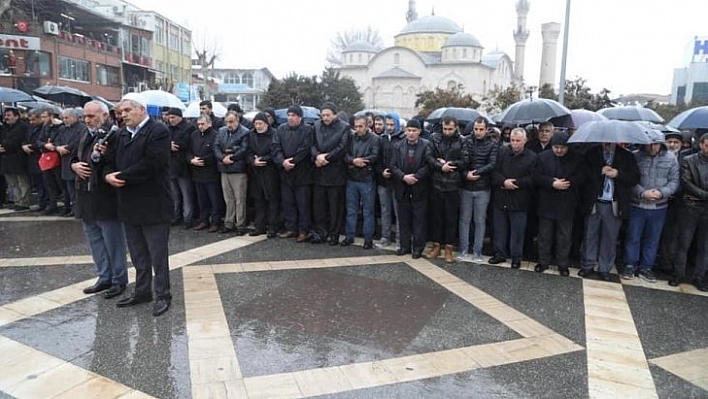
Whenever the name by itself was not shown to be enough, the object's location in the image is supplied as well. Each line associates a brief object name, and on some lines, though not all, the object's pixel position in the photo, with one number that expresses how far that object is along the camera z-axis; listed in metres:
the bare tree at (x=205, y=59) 53.30
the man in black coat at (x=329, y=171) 7.75
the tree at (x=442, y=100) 39.19
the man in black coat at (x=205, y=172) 8.44
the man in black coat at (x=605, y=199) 6.42
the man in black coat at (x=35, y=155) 9.56
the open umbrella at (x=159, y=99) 10.23
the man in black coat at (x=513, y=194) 6.78
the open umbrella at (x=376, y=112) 8.88
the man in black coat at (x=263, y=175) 8.16
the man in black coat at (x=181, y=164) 8.53
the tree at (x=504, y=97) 32.59
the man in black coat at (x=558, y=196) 6.61
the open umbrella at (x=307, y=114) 12.77
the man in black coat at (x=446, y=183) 7.07
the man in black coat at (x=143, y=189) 4.95
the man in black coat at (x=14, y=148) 9.62
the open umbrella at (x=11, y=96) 10.73
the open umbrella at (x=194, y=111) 11.25
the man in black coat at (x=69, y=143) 8.59
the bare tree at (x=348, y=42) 77.88
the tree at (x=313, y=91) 46.78
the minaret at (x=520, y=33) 75.46
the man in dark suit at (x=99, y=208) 5.26
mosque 69.38
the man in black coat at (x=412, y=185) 7.24
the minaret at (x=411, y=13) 89.12
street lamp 14.74
